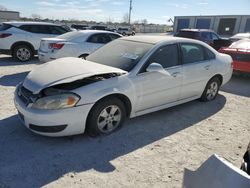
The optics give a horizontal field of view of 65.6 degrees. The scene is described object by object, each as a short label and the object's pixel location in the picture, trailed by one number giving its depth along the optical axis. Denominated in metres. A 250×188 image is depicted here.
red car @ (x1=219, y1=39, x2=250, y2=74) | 5.91
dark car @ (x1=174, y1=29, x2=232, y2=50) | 9.91
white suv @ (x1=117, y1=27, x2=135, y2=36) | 24.81
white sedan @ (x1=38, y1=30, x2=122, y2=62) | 6.21
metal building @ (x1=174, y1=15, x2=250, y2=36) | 32.07
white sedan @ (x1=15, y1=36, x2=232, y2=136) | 2.63
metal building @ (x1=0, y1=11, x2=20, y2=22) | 38.27
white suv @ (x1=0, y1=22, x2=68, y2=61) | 7.43
